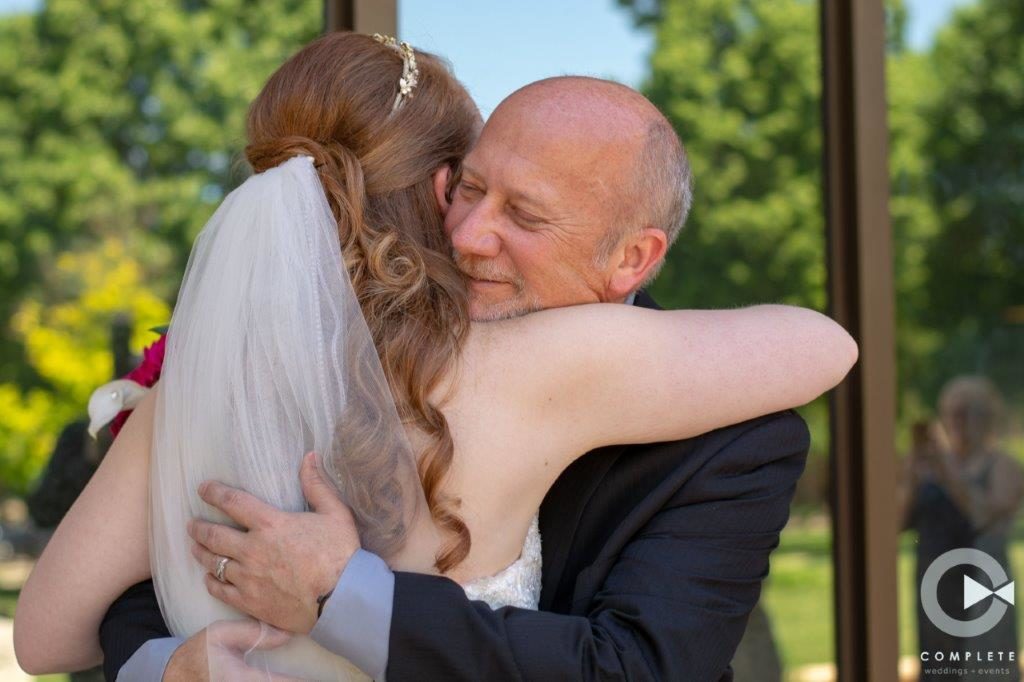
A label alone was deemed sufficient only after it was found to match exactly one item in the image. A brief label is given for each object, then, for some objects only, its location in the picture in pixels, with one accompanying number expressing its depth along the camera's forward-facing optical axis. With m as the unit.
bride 1.47
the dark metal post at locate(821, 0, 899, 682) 3.09
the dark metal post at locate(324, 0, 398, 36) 2.64
